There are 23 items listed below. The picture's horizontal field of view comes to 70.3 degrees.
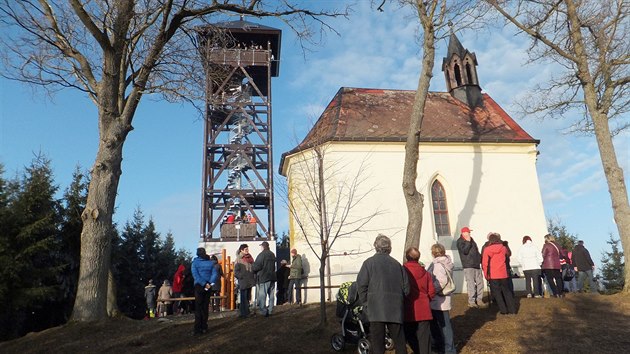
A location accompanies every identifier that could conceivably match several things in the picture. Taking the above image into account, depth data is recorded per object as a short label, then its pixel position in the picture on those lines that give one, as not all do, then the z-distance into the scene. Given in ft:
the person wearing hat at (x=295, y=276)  42.65
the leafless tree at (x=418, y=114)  32.14
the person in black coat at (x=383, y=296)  16.98
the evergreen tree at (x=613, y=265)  116.26
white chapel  52.03
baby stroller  20.06
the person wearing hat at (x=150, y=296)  56.34
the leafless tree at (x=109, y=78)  27.76
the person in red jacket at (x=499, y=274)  28.17
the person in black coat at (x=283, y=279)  46.73
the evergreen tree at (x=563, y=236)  121.70
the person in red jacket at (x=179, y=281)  44.91
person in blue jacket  25.93
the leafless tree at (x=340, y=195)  51.55
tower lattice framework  72.64
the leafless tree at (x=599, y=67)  38.47
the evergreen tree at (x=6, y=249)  52.31
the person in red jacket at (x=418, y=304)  18.34
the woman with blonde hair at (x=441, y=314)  20.02
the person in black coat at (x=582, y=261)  42.24
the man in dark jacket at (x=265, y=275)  31.83
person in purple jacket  34.81
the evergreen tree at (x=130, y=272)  89.61
